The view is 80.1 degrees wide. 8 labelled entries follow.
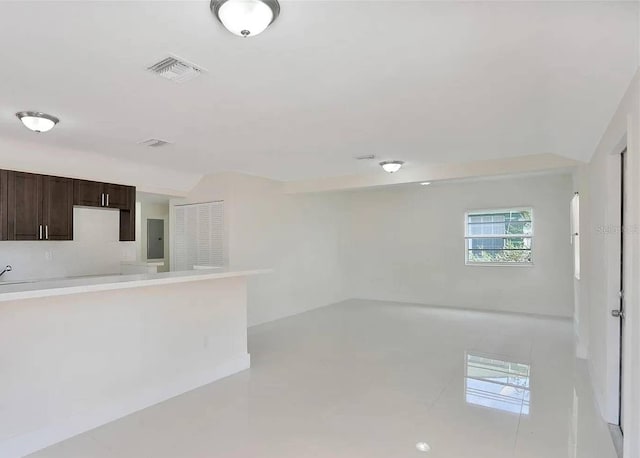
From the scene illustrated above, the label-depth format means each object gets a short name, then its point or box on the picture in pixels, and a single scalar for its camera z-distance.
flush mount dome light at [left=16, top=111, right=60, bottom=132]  3.03
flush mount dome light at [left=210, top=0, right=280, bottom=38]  1.58
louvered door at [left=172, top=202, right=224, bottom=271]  5.90
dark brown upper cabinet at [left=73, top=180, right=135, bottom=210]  4.75
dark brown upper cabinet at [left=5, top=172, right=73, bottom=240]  4.19
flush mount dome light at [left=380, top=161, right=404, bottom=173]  4.88
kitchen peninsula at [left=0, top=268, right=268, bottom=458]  2.47
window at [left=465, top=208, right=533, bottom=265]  7.12
